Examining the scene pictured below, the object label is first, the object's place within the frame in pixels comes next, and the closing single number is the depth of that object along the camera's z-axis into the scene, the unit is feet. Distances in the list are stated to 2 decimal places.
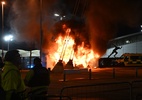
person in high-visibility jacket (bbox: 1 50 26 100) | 21.90
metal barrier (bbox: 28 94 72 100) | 26.49
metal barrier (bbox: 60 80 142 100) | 48.39
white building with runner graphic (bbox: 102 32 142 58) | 218.03
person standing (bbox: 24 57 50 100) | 28.99
